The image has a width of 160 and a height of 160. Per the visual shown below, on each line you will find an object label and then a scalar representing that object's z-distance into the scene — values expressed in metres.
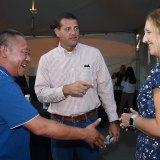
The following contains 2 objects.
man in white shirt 2.66
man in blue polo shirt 1.63
